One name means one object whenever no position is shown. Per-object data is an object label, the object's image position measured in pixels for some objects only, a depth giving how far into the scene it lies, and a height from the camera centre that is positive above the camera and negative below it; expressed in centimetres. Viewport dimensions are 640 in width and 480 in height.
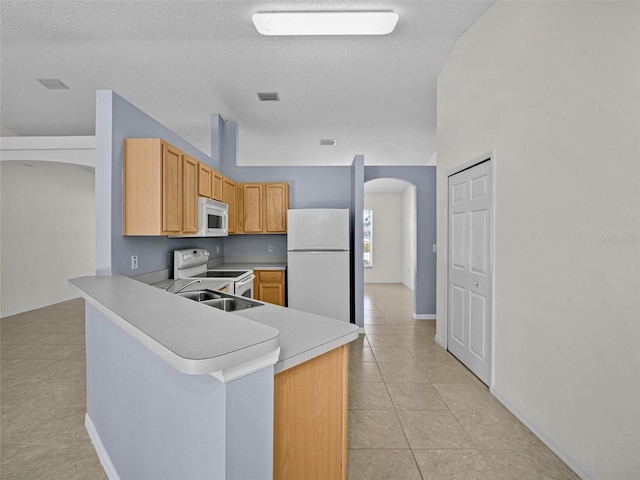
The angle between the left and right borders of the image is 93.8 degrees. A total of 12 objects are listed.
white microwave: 294 +23
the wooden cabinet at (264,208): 452 +47
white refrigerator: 395 -34
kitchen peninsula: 79 -51
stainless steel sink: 183 -40
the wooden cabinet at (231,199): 389 +55
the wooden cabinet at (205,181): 296 +61
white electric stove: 293 -37
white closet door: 251 -28
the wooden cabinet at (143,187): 217 +38
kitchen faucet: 237 -39
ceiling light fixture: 234 +174
